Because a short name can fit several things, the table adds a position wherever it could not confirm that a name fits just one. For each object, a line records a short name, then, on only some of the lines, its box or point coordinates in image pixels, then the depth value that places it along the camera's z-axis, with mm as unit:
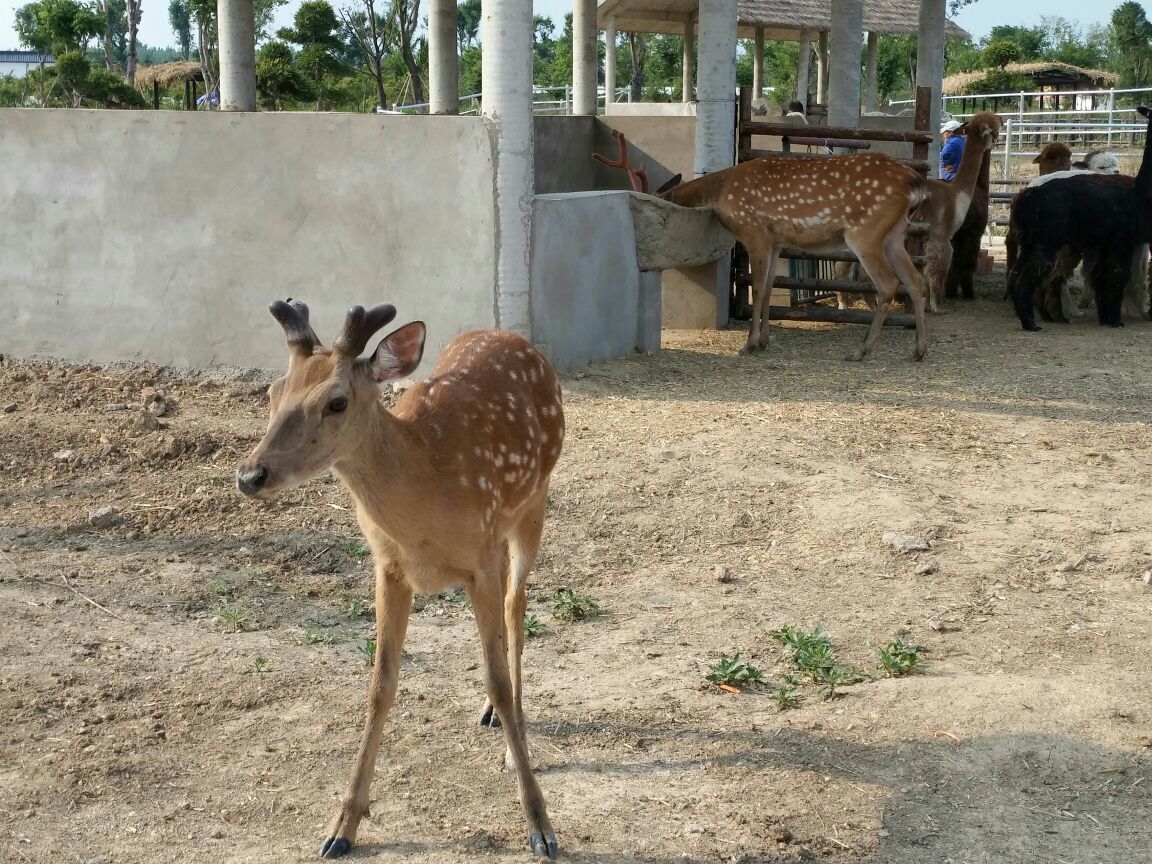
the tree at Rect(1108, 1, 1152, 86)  56375
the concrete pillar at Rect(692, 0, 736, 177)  12273
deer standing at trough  11195
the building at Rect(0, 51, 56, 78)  109000
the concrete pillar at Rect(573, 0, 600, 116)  17391
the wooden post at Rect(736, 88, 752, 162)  12797
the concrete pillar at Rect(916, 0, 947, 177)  16438
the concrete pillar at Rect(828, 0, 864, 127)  15344
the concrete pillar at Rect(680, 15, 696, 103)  27441
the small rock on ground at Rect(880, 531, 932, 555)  6574
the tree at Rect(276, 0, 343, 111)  34250
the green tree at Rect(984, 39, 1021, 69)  52219
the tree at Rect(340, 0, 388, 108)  33625
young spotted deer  3879
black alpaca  12648
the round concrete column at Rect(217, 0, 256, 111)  12711
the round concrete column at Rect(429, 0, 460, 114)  17109
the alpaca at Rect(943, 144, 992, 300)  14867
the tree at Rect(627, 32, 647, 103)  38253
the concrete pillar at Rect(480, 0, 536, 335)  9359
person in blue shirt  17328
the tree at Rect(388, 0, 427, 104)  27062
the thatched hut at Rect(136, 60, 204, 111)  35572
